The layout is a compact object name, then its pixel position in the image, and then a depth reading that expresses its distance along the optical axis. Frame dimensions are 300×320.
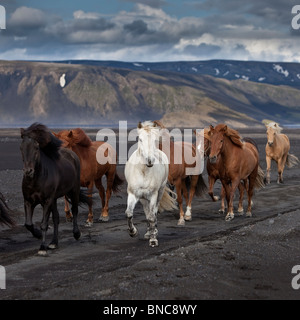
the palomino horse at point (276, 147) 23.02
